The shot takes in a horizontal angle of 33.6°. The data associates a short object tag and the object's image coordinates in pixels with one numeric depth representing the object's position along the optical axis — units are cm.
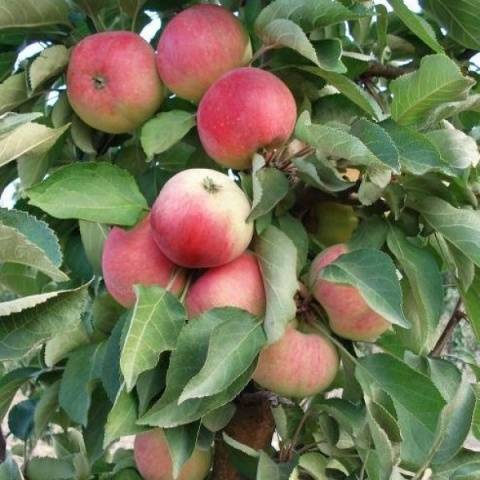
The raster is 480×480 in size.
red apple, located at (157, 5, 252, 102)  93
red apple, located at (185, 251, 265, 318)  81
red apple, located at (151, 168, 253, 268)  80
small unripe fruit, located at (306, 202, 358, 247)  94
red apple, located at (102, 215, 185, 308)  83
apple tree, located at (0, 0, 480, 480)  77
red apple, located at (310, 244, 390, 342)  85
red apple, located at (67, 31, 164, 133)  95
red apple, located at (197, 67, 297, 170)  87
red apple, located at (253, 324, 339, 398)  85
